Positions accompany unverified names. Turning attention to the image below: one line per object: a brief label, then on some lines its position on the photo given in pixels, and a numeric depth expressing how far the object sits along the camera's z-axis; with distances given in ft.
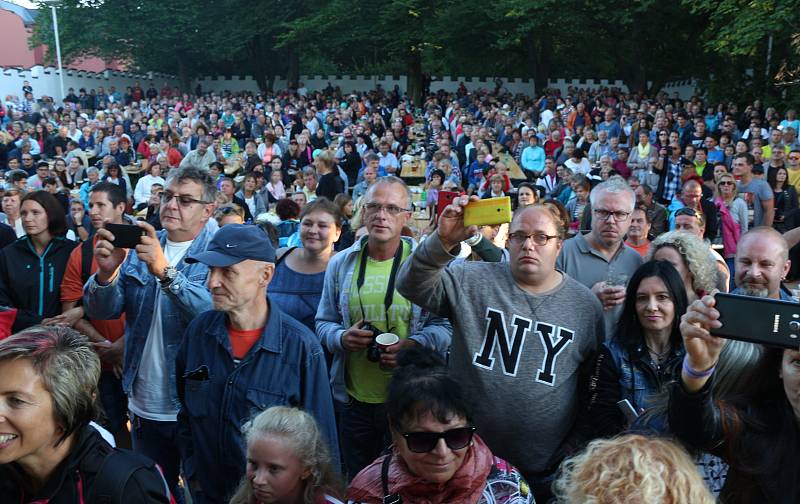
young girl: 7.63
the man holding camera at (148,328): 10.30
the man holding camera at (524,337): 8.91
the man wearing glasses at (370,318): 10.96
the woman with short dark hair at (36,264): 12.85
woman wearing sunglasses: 6.94
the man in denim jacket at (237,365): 8.70
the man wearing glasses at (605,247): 12.45
